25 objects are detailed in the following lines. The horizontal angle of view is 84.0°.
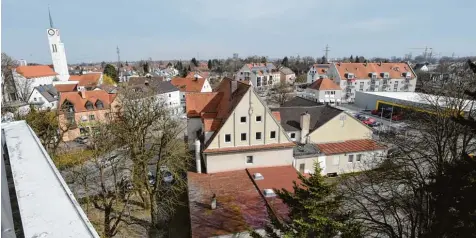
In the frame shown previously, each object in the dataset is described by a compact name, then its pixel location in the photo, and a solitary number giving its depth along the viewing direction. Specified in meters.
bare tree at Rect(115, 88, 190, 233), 17.50
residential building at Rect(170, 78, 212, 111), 62.78
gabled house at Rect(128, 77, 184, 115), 54.84
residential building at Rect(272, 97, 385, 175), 24.23
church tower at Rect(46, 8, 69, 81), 75.75
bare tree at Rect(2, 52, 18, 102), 48.96
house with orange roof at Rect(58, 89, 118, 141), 37.28
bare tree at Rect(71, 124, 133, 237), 15.43
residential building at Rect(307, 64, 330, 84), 80.06
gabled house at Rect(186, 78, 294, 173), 20.70
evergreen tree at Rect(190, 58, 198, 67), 159.98
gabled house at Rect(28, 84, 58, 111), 50.66
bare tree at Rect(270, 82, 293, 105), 51.14
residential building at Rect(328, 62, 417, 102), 62.44
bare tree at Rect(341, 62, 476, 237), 11.84
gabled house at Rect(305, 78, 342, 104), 56.28
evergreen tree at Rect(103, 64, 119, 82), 93.31
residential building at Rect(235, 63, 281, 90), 90.44
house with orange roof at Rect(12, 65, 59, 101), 68.38
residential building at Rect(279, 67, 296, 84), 100.04
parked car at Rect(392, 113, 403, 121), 39.30
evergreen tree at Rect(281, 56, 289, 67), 142.12
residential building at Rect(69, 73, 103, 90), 66.69
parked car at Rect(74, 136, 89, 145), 35.70
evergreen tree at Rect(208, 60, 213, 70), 153.74
